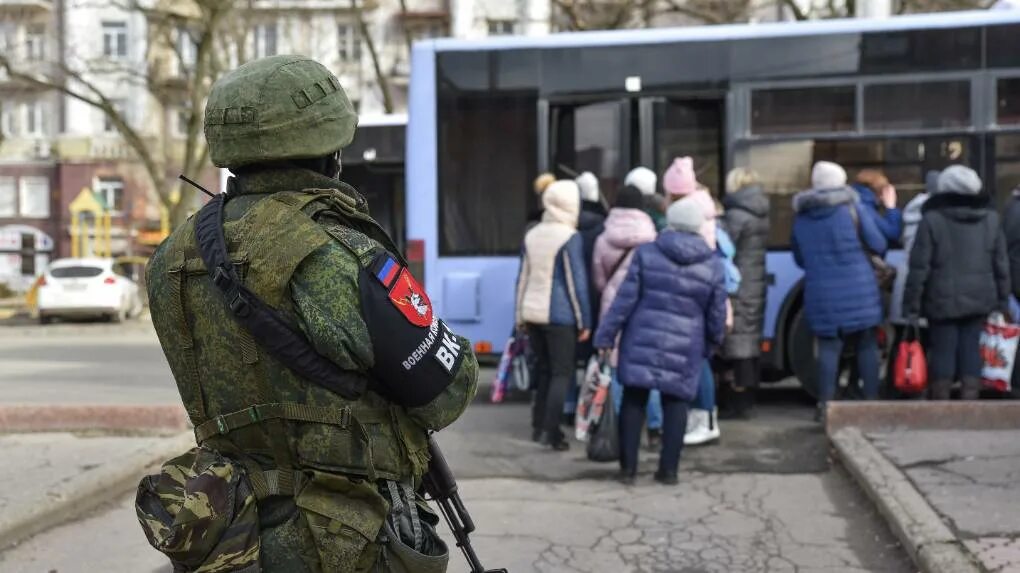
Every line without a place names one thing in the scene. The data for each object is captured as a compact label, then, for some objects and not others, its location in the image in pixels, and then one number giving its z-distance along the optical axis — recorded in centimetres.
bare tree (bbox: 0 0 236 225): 2344
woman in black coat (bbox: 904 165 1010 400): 816
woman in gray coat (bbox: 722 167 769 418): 853
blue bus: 935
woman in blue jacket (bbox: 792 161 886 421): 830
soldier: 221
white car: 2308
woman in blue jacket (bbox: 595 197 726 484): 657
